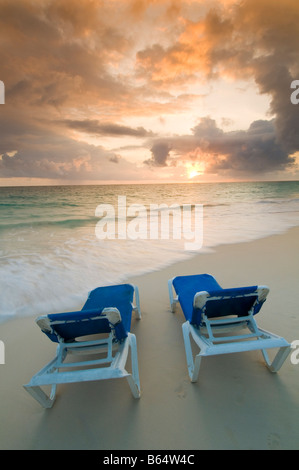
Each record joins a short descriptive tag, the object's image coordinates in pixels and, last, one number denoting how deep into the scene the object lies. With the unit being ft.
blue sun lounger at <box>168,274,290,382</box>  6.61
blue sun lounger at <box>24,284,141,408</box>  5.79
